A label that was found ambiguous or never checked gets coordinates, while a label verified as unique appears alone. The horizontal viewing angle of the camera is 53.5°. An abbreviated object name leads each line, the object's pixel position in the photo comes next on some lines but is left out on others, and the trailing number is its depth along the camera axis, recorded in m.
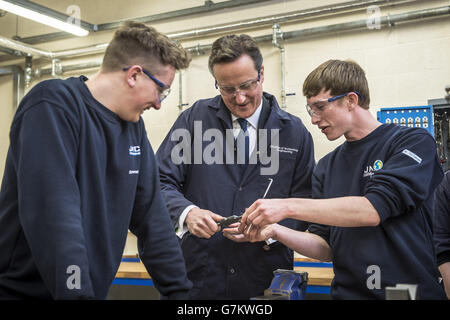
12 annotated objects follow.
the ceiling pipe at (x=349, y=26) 3.61
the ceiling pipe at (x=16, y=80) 5.39
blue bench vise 1.33
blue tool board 3.20
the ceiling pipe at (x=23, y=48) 4.81
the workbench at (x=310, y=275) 3.08
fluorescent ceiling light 3.95
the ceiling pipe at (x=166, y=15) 4.44
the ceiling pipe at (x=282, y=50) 4.14
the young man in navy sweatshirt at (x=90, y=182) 1.02
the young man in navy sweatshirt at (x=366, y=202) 1.37
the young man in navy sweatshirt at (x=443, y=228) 1.89
